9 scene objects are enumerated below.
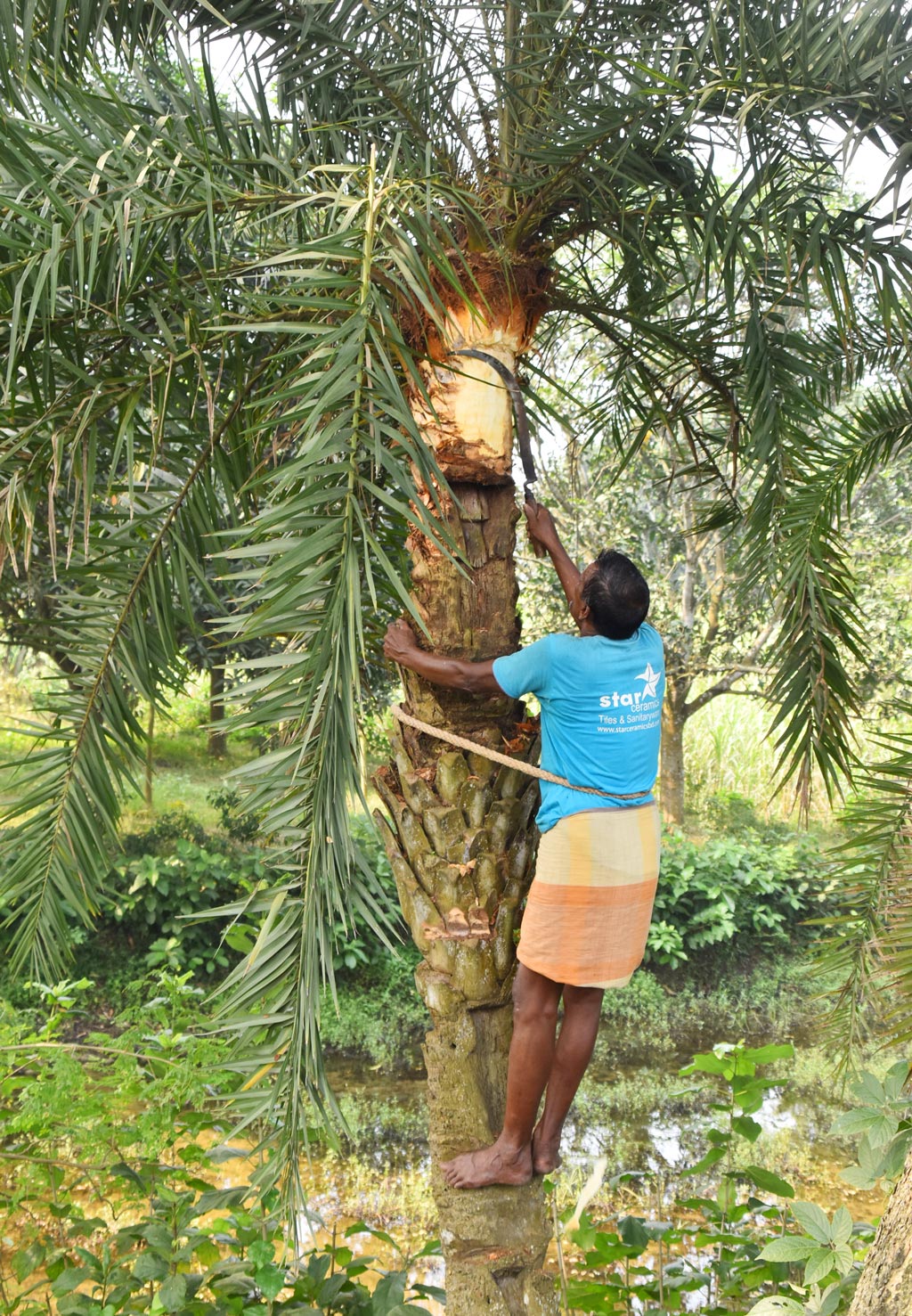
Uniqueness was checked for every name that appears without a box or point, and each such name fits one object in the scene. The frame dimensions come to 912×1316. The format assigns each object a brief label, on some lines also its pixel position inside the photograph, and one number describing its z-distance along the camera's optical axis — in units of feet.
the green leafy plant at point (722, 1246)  10.55
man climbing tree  9.51
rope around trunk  9.67
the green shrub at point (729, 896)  33.88
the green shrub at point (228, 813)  32.58
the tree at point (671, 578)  33.73
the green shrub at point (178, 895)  29.22
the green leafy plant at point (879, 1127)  7.59
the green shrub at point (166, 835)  32.68
